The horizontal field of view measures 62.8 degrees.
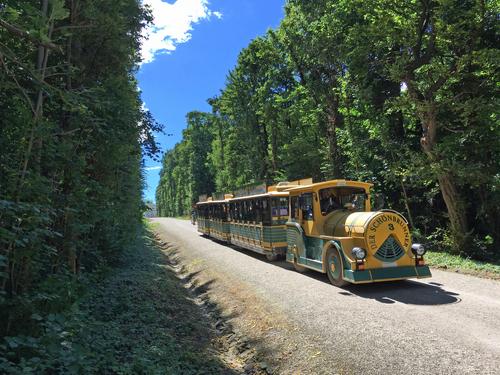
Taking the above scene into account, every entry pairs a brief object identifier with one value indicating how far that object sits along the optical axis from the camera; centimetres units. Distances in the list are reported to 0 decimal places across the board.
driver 1196
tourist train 983
